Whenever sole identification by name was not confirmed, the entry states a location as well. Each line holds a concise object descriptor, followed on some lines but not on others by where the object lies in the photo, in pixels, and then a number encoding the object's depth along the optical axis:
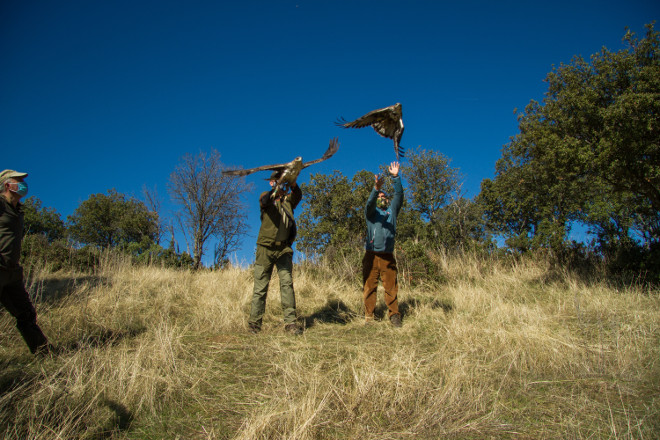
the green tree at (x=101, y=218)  25.66
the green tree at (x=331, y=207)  14.62
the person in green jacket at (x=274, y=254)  4.85
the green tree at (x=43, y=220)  26.19
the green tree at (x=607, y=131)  5.96
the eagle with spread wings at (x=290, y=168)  4.43
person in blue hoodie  5.18
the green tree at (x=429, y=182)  21.36
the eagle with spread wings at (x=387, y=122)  5.17
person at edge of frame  3.46
